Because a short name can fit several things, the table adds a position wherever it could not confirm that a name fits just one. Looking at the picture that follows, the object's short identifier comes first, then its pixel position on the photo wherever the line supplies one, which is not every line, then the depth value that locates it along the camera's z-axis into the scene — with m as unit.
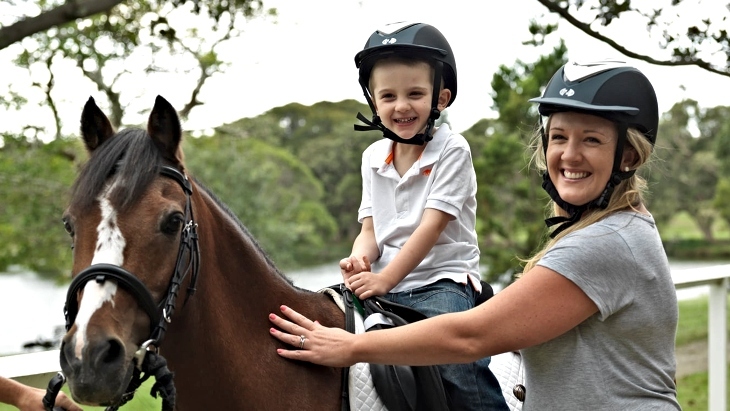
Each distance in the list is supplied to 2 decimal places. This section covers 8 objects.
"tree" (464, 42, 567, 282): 16.70
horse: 2.01
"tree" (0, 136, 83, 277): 11.75
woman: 2.11
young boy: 2.89
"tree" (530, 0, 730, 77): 4.37
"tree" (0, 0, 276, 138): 5.70
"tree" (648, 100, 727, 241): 20.05
